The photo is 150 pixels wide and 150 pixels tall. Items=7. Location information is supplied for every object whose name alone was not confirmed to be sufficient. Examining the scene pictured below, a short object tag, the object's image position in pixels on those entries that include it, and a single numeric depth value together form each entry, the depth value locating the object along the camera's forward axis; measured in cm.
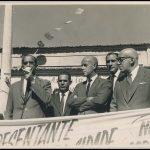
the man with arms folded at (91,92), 630
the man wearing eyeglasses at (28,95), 648
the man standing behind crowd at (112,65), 691
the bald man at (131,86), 621
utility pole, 1026
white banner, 584
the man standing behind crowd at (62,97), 658
